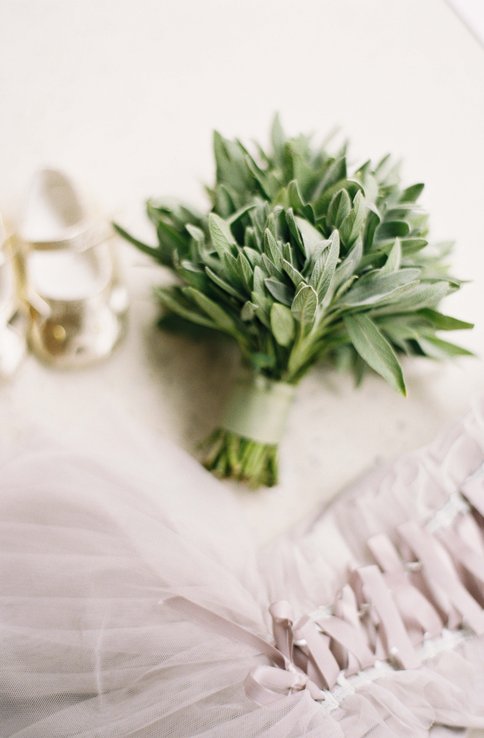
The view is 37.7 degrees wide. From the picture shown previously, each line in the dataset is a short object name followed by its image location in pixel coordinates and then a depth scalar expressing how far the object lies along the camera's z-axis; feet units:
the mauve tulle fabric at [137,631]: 1.99
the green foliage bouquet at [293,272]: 2.25
